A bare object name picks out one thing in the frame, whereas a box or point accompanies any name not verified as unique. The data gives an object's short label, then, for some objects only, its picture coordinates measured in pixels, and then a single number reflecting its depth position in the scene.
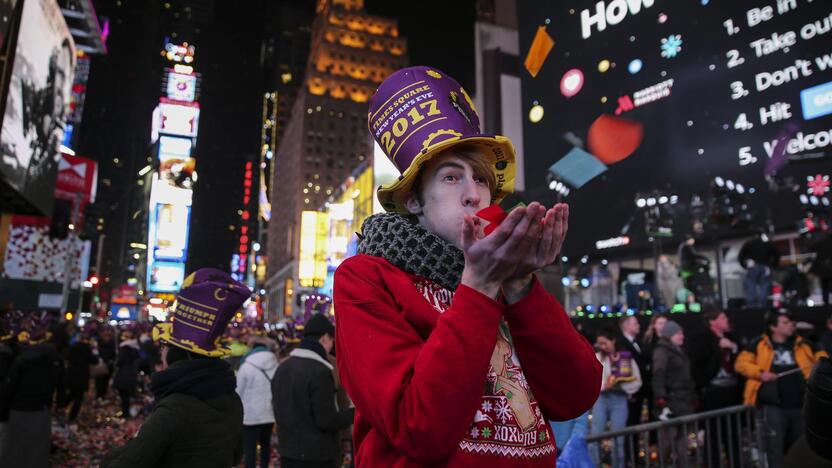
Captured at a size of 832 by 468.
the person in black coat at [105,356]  16.14
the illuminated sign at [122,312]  56.22
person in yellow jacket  7.03
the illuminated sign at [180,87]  63.72
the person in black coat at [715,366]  8.23
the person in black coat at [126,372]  13.37
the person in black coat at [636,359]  8.47
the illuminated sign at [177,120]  61.50
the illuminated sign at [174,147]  60.78
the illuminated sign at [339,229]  61.22
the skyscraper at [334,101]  104.44
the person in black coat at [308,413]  5.44
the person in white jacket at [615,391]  7.70
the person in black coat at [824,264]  11.59
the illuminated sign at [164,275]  60.75
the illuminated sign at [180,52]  59.02
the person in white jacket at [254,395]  7.54
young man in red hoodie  1.32
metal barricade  4.79
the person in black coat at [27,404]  6.94
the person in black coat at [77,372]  12.72
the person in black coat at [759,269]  14.05
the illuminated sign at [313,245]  68.38
